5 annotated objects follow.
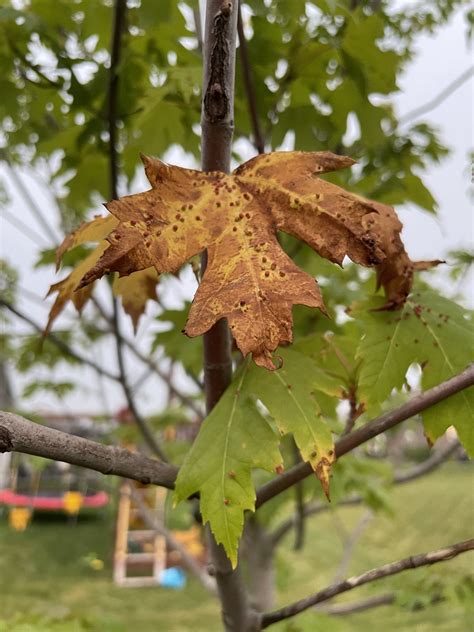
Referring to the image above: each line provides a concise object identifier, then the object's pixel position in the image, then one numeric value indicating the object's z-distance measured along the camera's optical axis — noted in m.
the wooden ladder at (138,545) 4.65
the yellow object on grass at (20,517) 5.48
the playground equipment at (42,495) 5.50
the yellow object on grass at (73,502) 5.36
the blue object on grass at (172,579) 4.56
